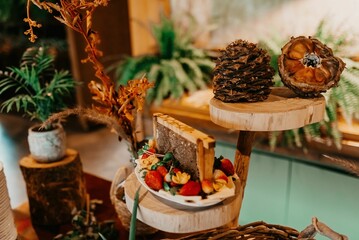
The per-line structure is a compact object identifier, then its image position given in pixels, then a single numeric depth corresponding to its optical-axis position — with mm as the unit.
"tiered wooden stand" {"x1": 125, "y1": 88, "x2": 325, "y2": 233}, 659
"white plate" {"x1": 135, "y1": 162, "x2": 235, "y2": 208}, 645
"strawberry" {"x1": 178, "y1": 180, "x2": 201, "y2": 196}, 667
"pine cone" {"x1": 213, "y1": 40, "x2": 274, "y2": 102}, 752
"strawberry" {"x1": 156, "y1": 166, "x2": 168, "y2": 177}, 716
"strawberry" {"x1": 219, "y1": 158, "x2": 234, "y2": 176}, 748
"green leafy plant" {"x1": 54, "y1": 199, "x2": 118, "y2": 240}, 1053
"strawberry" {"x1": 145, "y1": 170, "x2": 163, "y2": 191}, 698
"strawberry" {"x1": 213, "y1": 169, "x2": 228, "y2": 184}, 697
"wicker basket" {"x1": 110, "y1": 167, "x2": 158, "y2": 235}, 1068
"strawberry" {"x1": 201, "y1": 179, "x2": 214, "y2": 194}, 660
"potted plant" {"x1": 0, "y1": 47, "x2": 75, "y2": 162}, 1139
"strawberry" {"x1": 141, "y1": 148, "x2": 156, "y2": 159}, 815
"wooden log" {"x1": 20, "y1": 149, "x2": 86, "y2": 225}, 1156
